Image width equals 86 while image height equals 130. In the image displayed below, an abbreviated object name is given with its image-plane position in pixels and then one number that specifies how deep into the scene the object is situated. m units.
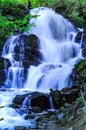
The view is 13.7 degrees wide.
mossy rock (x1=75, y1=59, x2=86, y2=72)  15.43
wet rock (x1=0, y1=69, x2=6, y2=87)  17.62
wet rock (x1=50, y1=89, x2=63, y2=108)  13.70
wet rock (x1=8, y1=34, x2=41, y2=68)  19.14
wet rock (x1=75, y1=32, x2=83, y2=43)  21.73
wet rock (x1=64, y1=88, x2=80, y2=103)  13.80
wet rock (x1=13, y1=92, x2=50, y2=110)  13.70
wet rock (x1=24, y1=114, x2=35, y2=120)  12.15
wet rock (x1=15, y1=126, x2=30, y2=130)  10.49
